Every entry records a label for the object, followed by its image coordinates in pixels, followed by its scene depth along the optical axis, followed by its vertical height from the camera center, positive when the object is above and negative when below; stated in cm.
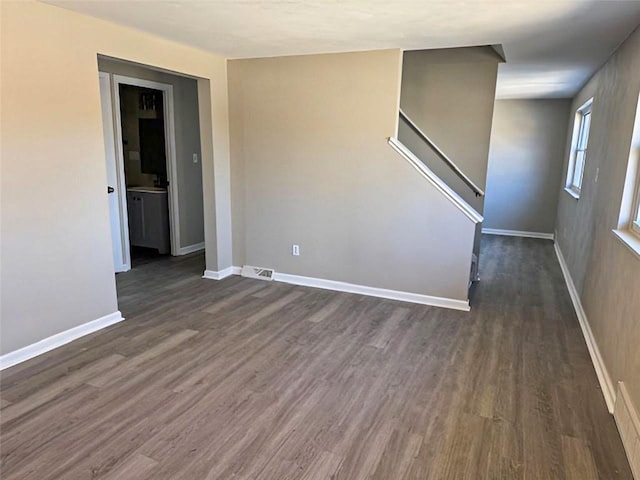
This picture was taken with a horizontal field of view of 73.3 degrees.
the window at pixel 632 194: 270 -23
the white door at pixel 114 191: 439 -47
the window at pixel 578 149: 557 +10
